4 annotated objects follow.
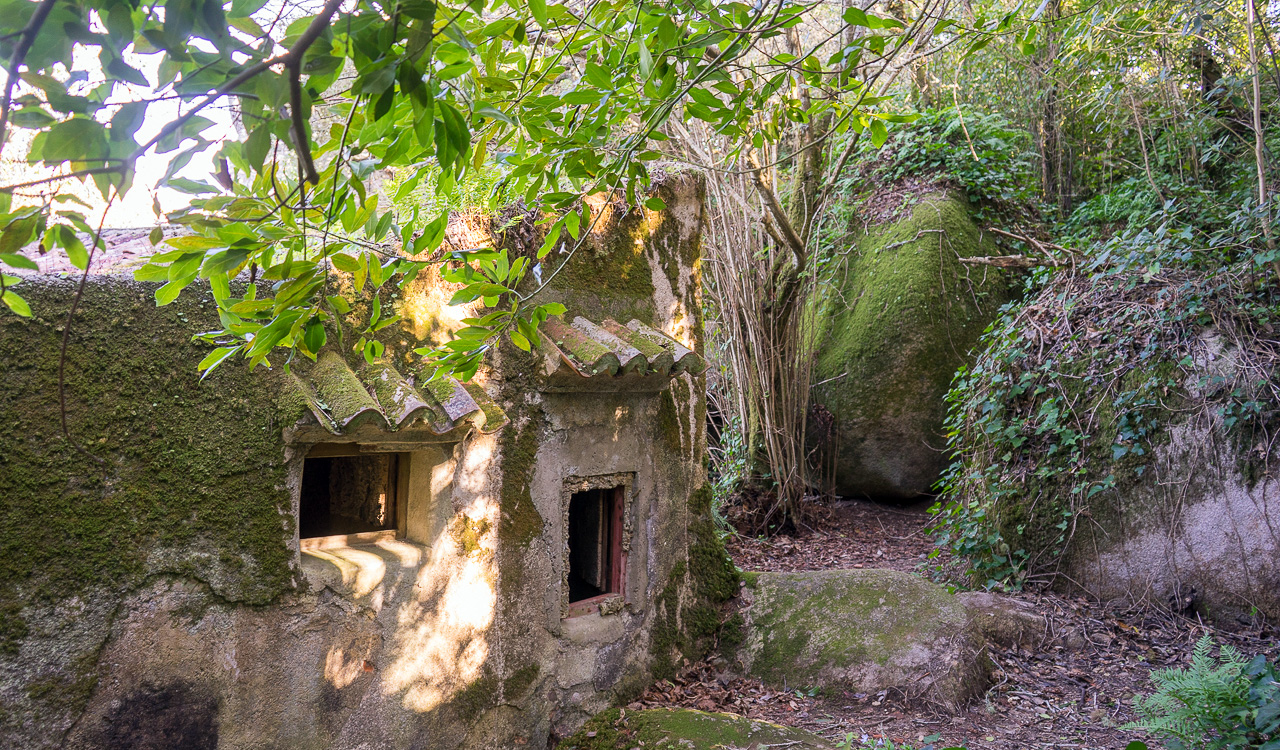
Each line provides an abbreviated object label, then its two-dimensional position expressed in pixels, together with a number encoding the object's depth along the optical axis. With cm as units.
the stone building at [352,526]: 266
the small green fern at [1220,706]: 302
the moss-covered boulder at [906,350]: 796
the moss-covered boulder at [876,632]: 436
